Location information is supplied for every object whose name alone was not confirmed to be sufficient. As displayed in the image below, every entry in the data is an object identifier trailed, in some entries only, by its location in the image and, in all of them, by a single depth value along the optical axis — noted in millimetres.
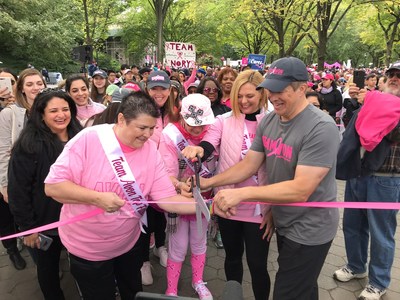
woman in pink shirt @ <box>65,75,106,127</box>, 4043
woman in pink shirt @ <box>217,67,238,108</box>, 4676
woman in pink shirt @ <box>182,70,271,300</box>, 2568
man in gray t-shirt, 1893
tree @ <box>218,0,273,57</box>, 30812
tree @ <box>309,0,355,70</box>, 14906
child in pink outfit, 2670
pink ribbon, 2000
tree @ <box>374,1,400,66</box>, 23372
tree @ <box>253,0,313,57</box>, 15060
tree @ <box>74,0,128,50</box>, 26547
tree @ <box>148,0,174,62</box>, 18516
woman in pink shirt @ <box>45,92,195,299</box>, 1977
